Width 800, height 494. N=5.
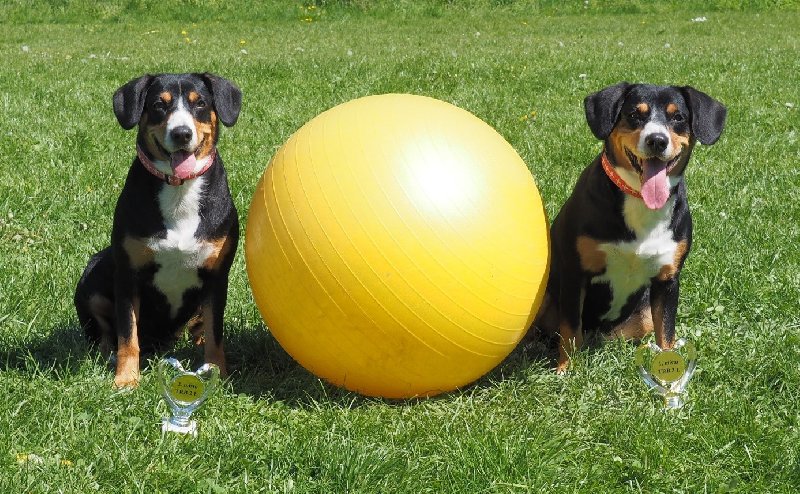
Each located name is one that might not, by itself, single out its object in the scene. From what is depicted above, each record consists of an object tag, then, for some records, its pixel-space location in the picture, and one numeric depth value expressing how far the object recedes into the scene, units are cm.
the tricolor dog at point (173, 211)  411
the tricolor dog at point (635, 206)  415
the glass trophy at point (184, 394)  364
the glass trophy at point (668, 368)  399
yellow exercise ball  366
